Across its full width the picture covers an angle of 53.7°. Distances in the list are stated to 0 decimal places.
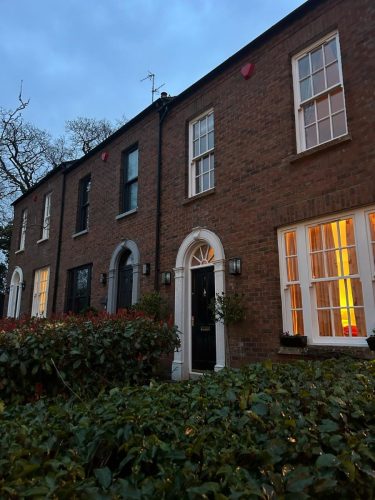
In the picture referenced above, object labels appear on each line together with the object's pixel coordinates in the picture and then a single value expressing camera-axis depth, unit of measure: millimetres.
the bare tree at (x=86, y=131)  27328
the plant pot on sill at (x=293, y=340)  5969
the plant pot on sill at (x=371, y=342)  5123
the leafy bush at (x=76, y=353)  4035
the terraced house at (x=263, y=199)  5902
